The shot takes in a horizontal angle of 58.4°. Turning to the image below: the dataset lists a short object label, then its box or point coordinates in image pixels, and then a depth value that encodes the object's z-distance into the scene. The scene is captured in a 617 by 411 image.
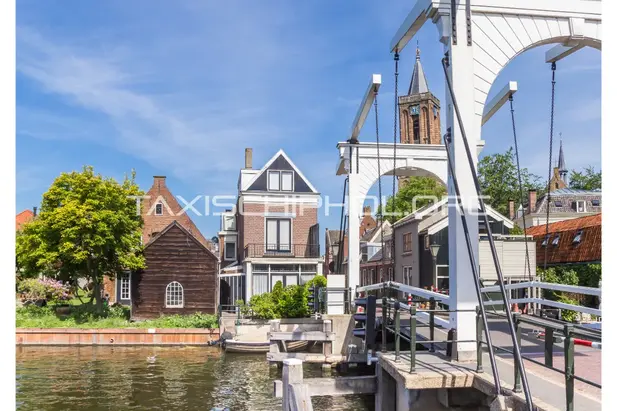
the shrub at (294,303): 19.38
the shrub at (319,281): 19.01
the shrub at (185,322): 23.45
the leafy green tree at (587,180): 46.92
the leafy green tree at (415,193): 44.16
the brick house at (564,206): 38.22
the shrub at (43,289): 26.48
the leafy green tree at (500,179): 44.78
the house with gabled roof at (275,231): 28.69
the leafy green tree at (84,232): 24.06
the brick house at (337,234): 35.96
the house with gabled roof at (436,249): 20.89
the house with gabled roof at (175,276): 26.50
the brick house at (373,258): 34.19
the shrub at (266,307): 20.98
